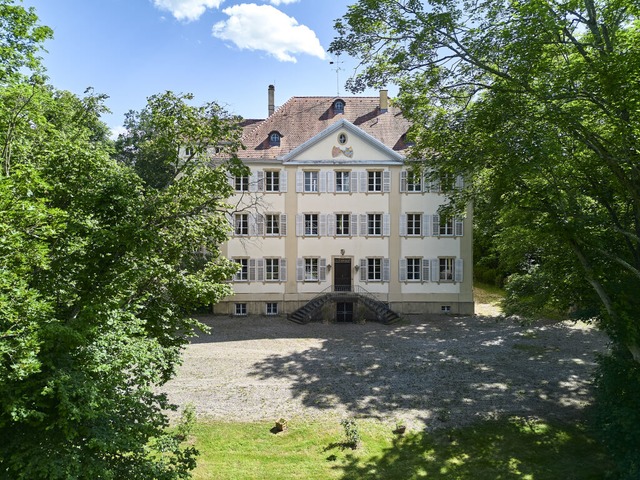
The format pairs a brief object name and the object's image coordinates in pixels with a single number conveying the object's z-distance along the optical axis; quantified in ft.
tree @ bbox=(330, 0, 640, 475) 25.98
